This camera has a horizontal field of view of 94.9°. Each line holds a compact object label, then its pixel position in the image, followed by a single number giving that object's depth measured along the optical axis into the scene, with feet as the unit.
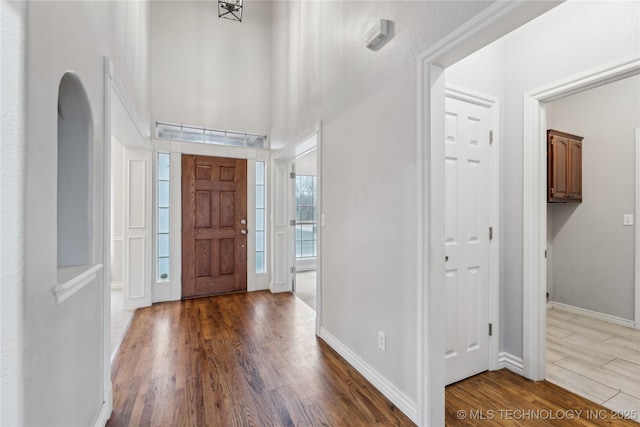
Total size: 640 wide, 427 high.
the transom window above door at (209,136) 13.47
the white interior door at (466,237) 6.73
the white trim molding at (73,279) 3.72
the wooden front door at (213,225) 13.47
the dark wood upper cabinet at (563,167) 10.61
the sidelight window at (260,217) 15.02
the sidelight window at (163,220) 13.03
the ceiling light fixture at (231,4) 11.20
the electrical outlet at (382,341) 6.48
